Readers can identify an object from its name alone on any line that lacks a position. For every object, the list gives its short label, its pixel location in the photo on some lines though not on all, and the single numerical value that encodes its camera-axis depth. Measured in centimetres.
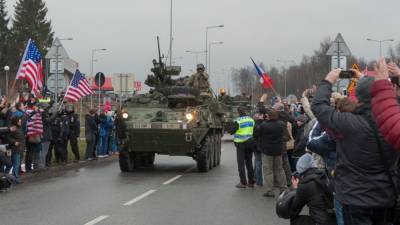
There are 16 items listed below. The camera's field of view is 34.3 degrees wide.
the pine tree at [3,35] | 8306
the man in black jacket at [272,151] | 1238
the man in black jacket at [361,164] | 459
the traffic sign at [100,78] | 2505
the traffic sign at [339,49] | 1642
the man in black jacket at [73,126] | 1917
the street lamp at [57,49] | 1902
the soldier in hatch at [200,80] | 2108
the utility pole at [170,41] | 3759
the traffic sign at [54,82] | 1916
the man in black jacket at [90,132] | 2038
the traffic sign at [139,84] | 5366
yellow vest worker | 1383
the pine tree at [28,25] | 8275
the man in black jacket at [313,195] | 578
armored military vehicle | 1684
